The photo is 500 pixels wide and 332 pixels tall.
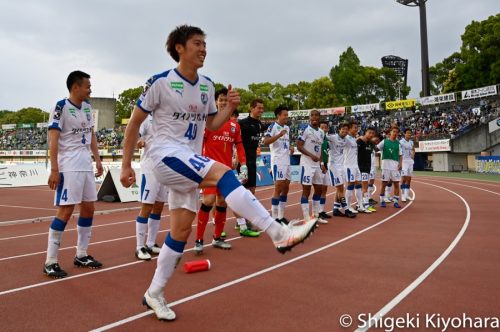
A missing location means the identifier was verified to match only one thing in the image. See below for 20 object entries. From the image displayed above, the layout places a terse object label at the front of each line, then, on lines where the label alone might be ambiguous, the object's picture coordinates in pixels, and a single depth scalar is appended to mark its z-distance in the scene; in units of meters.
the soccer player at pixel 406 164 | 12.88
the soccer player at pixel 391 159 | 11.73
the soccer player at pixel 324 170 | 8.34
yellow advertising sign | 44.03
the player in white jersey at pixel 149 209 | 5.29
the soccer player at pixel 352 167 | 9.98
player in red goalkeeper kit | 5.64
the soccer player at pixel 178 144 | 2.83
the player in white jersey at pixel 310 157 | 8.08
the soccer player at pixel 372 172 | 11.15
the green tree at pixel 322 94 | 63.03
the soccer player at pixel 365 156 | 10.87
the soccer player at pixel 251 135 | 7.10
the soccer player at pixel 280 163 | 7.69
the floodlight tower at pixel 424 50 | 47.31
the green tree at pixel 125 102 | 89.06
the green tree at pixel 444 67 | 57.77
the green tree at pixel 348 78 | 63.16
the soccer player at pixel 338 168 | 9.21
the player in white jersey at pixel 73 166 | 4.34
